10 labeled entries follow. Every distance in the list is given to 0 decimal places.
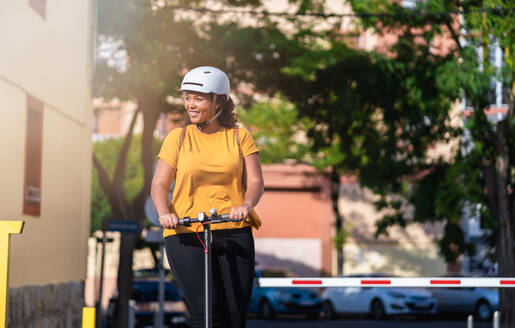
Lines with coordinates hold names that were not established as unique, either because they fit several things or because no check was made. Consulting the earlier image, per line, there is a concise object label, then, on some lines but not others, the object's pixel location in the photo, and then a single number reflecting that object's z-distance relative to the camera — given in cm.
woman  503
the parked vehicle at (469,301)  2894
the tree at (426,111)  1872
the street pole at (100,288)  1942
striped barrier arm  855
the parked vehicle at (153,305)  2059
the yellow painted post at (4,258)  518
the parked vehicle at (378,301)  2888
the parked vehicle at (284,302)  2987
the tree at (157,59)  1977
